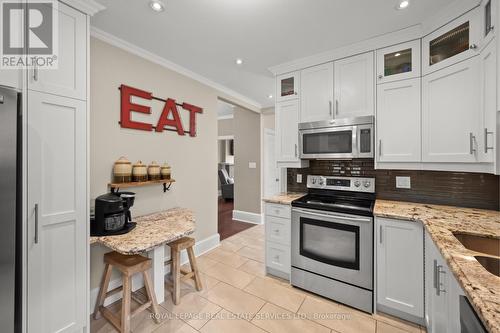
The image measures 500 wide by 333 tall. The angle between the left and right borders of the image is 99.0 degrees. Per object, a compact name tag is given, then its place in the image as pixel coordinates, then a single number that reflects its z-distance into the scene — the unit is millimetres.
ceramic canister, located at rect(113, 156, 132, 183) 2102
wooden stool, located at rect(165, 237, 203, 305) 2088
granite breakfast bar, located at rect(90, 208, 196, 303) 1588
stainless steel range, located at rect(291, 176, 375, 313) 1956
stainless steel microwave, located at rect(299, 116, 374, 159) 2240
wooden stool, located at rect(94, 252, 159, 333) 1675
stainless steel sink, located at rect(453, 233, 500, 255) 1298
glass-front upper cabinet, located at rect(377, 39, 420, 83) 2037
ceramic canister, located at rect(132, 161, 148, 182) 2213
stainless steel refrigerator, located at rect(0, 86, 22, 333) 1172
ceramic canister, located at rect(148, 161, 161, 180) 2375
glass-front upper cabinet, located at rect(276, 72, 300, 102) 2693
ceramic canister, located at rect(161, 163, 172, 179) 2492
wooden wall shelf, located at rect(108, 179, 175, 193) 2053
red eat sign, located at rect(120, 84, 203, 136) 2229
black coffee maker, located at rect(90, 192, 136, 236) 1749
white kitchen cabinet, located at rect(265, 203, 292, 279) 2428
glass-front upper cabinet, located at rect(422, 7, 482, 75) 1603
